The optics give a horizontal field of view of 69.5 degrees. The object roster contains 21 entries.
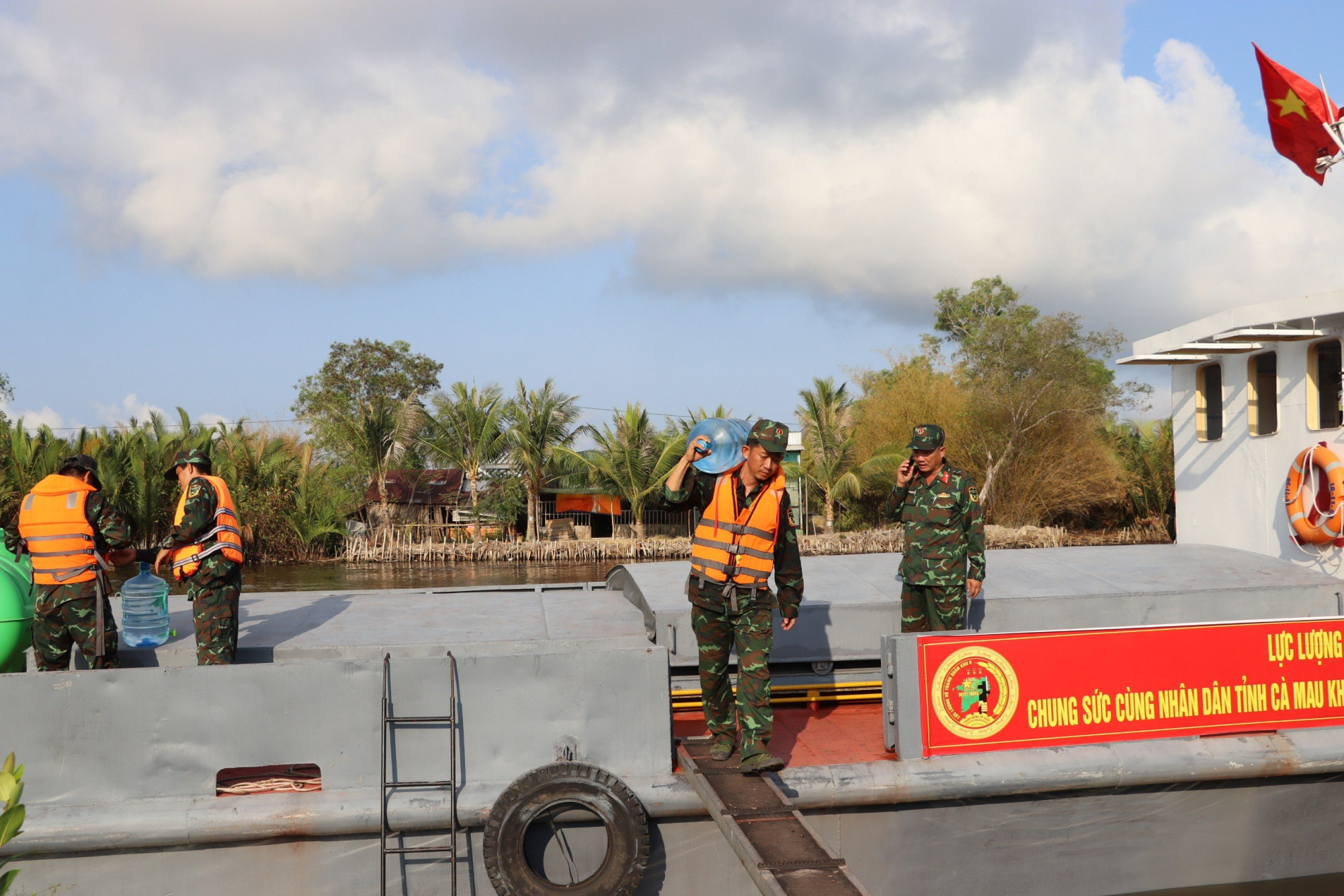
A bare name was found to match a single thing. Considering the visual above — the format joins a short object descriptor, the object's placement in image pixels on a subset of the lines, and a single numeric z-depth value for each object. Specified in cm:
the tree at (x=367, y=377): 3938
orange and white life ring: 664
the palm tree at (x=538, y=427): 2717
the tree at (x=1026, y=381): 2766
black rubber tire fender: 418
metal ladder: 416
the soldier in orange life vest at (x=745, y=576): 446
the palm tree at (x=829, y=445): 2753
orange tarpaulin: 2969
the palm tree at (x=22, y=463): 2111
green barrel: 498
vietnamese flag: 855
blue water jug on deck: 529
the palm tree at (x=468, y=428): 2675
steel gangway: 335
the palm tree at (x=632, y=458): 2650
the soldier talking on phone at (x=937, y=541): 535
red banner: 476
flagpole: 820
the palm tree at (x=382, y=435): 2700
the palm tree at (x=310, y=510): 2572
